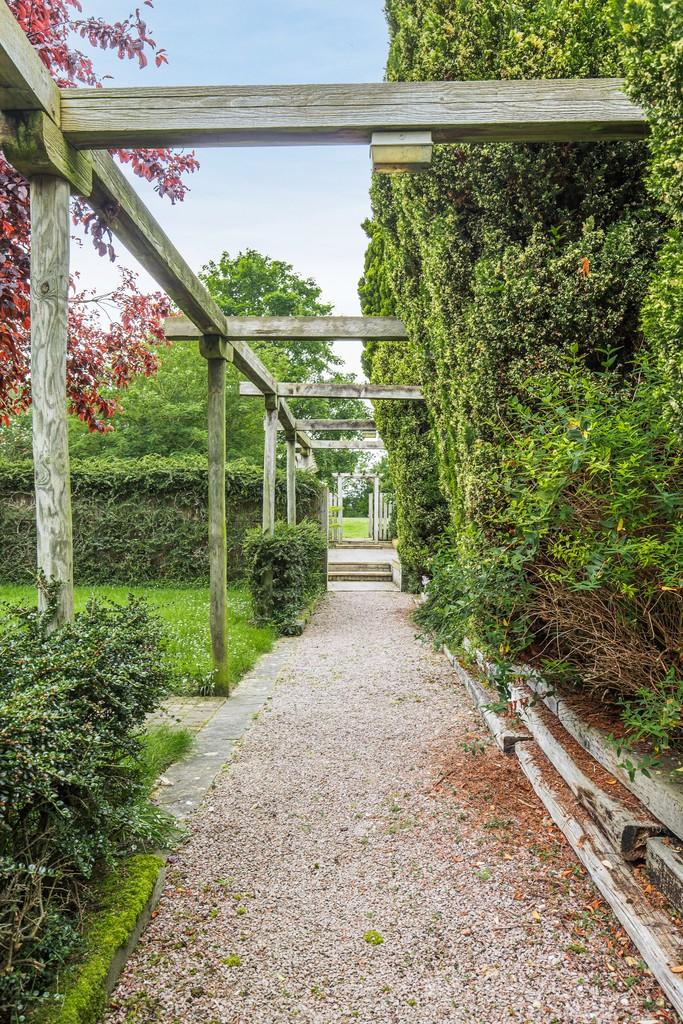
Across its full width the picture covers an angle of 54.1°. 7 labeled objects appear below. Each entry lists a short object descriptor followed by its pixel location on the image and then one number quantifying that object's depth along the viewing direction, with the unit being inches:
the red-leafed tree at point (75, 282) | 145.4
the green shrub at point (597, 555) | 89.7
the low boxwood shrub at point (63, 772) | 68.8
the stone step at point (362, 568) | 573.6
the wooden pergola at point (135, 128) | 98.0
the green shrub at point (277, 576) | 325.7
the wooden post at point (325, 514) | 500.4
